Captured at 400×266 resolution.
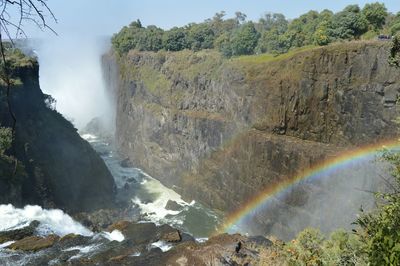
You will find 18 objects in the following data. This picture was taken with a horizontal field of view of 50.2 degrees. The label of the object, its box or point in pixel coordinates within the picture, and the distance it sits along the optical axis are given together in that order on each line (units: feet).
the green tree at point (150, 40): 304.13
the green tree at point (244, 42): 251.80
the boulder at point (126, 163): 280.92
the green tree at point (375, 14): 203.72
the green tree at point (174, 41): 296.71
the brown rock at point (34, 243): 99.96
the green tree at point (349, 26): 201.67
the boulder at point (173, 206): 206.90
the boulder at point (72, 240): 103.91
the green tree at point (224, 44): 252.77
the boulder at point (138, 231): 108.37
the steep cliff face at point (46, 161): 157.07
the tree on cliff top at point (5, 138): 145.07
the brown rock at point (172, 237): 105.60
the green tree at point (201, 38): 292.20
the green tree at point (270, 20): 403.50
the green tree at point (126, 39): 324.39
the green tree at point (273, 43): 231.34
